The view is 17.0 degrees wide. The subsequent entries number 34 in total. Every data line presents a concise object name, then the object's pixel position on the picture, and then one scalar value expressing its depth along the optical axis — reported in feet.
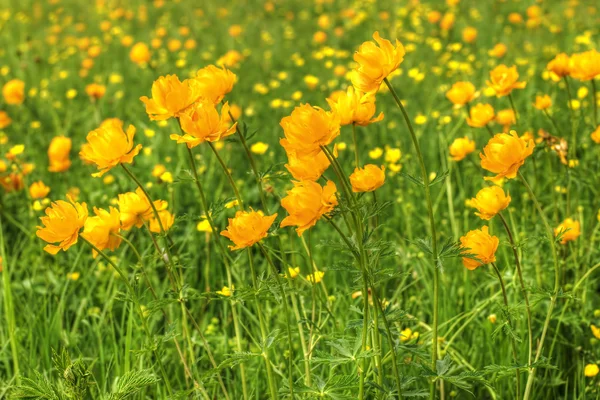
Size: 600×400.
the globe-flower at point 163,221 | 6.72
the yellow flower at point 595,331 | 6.93
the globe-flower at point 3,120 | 10.66
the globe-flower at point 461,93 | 7.66
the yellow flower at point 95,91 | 10.63
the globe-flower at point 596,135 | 7.36
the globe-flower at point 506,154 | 6.29
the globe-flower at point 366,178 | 6.35
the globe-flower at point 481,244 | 6.32
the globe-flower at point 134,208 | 6.61
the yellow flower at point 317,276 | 6.87
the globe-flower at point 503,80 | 7.29
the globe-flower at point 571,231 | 7.19
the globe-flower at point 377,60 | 6.09
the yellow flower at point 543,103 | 7.62
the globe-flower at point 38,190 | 8.09
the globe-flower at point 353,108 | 6.33
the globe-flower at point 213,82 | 6.37
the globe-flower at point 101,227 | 6.44
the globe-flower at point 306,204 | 6.07
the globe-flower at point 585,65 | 7.38
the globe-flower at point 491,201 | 6.41
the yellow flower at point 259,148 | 8.40
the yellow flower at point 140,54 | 10.76
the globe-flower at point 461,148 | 7.46
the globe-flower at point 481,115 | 7.43
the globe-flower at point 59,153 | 8.60
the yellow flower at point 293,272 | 6.71
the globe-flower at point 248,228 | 6.15
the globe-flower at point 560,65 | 7.50
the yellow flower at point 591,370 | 6.83
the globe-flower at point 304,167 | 6.18
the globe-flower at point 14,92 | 10.64
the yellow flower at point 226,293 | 6.65
